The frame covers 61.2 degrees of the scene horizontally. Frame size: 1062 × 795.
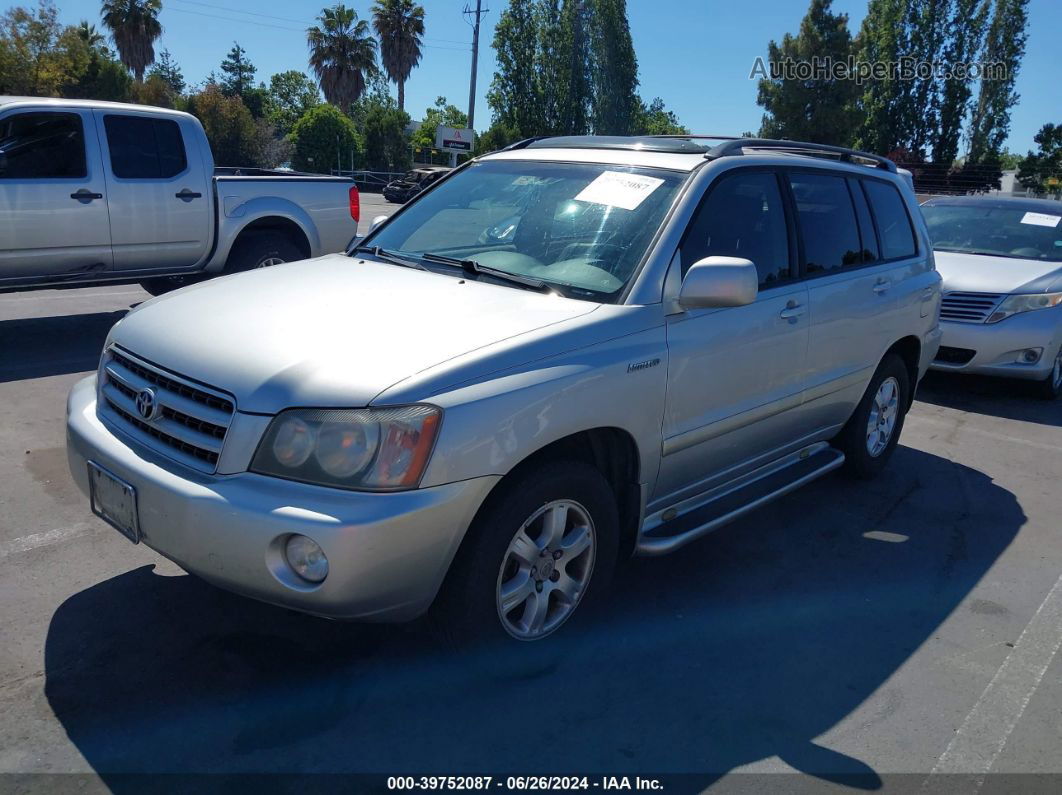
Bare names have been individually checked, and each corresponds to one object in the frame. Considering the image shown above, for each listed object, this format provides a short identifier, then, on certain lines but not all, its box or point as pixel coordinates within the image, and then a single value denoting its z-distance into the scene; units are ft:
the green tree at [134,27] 169.78
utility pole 134.72
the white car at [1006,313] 24.52
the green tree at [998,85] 148.66
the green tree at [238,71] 297.94
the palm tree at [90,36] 154.28
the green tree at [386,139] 158.30
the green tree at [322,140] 144.56
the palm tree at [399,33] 193.88
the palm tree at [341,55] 183.52
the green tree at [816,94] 156.56
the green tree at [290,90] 281.33
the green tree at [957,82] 149.89
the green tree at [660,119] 267.76
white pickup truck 23.90
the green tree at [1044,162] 137.88
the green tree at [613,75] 175.83
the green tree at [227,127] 134.41
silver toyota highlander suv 8.85
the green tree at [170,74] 290.97
